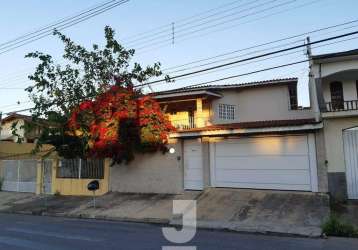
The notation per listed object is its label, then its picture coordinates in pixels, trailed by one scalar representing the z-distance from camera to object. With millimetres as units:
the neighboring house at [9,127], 33294
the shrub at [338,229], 10266
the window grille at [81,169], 20844
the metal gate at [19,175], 24016
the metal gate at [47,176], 22653
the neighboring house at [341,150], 14375
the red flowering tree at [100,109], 18781
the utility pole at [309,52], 17478
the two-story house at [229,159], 15281
